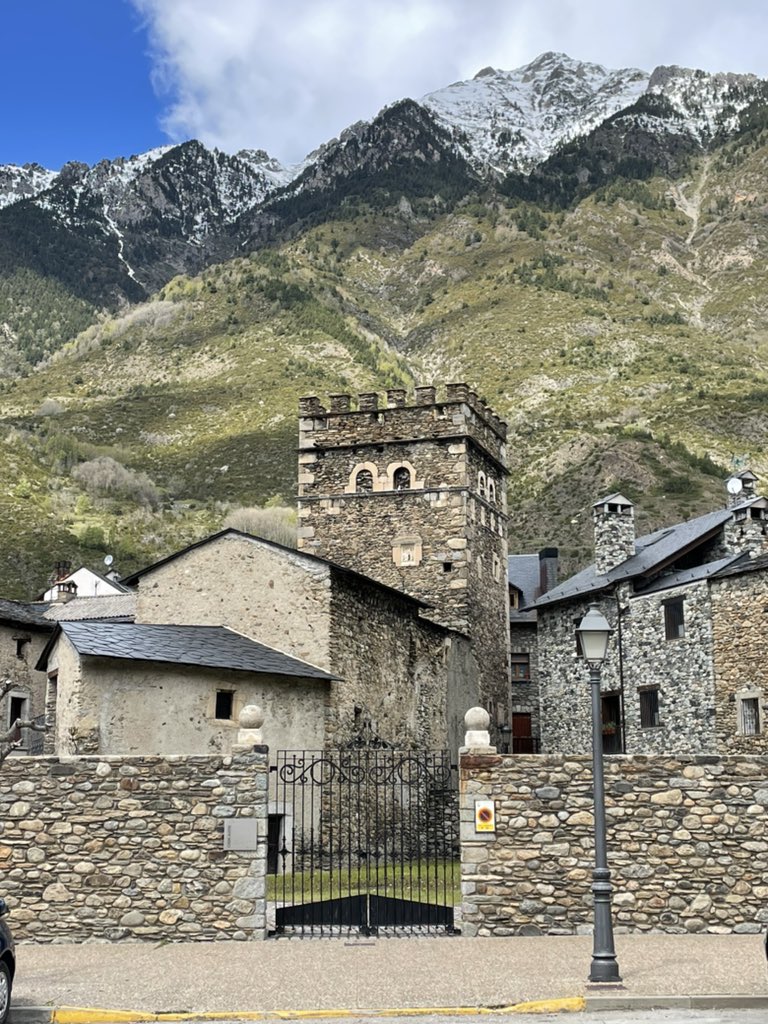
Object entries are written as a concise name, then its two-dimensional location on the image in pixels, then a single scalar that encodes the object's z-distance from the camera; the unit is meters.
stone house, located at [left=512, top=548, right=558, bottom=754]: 48.53
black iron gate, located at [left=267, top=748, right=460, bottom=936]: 15.46
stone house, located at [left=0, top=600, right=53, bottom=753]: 36.38
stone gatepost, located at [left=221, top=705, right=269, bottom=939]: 14.73
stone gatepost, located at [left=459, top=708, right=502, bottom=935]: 14.89
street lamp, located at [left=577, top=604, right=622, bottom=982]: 11.80
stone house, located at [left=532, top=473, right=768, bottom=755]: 30.53
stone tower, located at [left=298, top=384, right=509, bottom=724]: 35.75
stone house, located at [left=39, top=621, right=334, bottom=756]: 21.52
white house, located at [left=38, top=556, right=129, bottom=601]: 51.91
